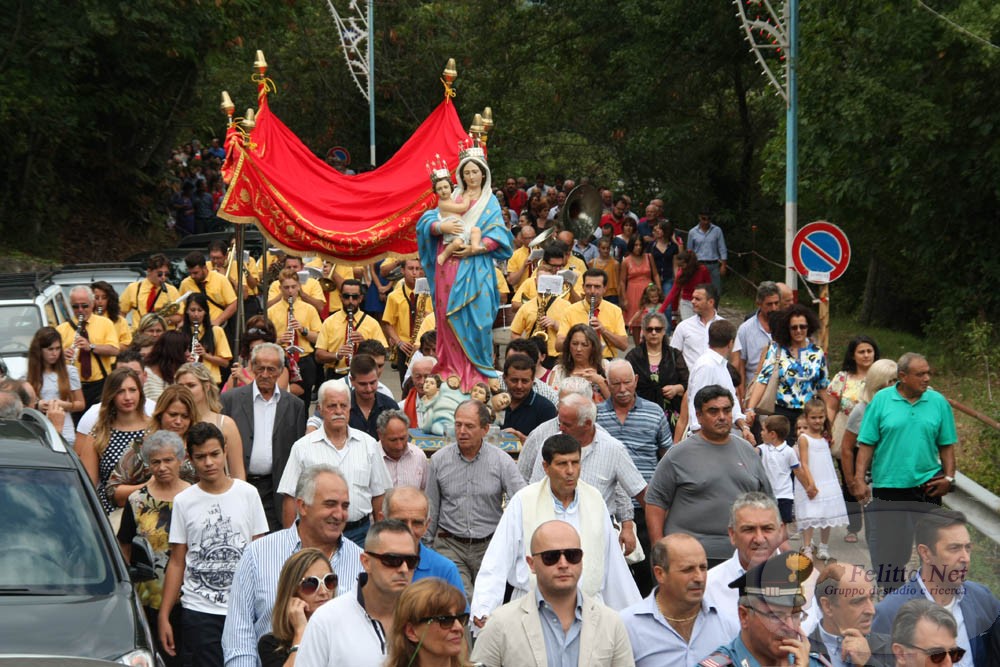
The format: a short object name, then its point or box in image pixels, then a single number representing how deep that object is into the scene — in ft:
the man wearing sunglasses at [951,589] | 16.35
